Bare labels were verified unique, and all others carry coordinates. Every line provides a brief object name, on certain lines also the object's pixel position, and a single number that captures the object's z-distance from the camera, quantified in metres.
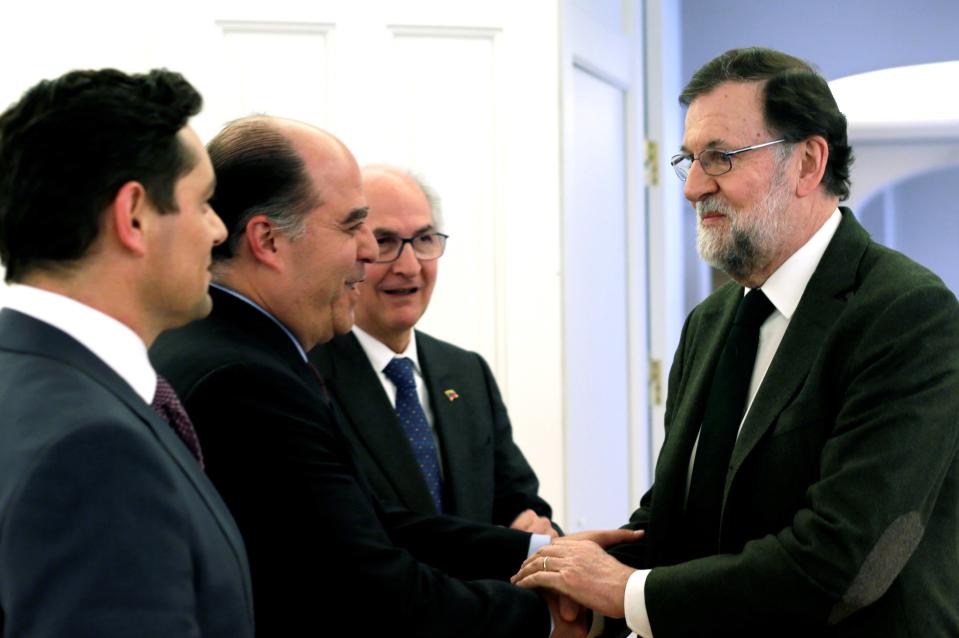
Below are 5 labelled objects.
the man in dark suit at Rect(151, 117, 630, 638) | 1.63
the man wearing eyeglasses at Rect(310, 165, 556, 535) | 2.27
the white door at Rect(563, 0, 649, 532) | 3.59
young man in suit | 1.08
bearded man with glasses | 1.74
